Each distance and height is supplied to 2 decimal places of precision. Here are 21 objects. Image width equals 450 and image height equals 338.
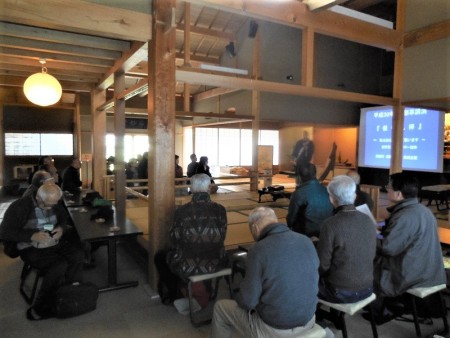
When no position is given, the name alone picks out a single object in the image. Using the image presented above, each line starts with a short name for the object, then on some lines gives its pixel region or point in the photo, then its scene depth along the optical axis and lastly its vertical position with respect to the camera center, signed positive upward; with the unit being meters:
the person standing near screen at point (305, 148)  6.79 +0.04
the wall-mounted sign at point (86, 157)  6.45 -0.18
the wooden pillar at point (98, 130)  5.11 +0.29
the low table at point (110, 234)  2.73 -0.73
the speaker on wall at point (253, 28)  6.27 +2.36
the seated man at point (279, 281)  1.45 -0.59
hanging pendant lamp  3.20 +0.58
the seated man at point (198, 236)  2.33 -0.62
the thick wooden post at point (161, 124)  2.64 +0.20
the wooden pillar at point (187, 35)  4.61 +1.65
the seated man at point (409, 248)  2.03 -0.61
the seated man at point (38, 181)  2.78 -0.30
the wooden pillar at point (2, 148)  6.89 -0.02
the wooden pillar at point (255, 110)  6.87 +0.88
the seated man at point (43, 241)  2.49 -0.76
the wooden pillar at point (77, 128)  7.35 +0.44
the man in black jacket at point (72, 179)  4.90 -0.47
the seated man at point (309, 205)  2.66 -0.45
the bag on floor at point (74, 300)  2.41 -1.14
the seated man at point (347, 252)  1.79 -0.56
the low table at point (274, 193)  5.92 -0.78
